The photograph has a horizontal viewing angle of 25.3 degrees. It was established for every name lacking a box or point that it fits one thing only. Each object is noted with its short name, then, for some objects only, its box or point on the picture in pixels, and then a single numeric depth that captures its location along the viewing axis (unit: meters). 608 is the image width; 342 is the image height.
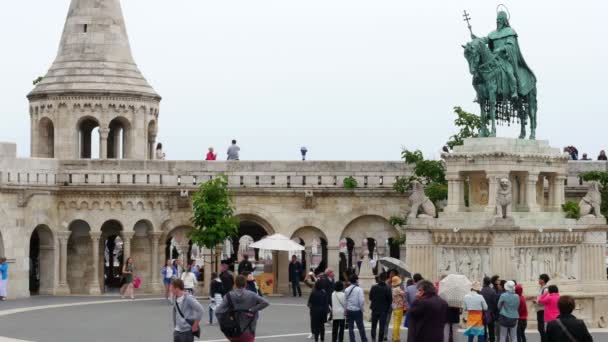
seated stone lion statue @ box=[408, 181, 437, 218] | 30.12
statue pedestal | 28.80
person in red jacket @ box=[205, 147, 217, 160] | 44.92
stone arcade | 40.88
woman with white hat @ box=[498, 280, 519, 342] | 22.05
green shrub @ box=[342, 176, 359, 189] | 41.75
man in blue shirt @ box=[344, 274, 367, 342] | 23.75
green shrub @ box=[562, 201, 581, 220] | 31.56
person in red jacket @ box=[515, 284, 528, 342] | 22.77
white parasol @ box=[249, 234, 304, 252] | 38.22
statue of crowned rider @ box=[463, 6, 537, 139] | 29.77
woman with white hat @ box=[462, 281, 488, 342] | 21.70
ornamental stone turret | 42.72
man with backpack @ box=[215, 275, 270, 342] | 17.20
